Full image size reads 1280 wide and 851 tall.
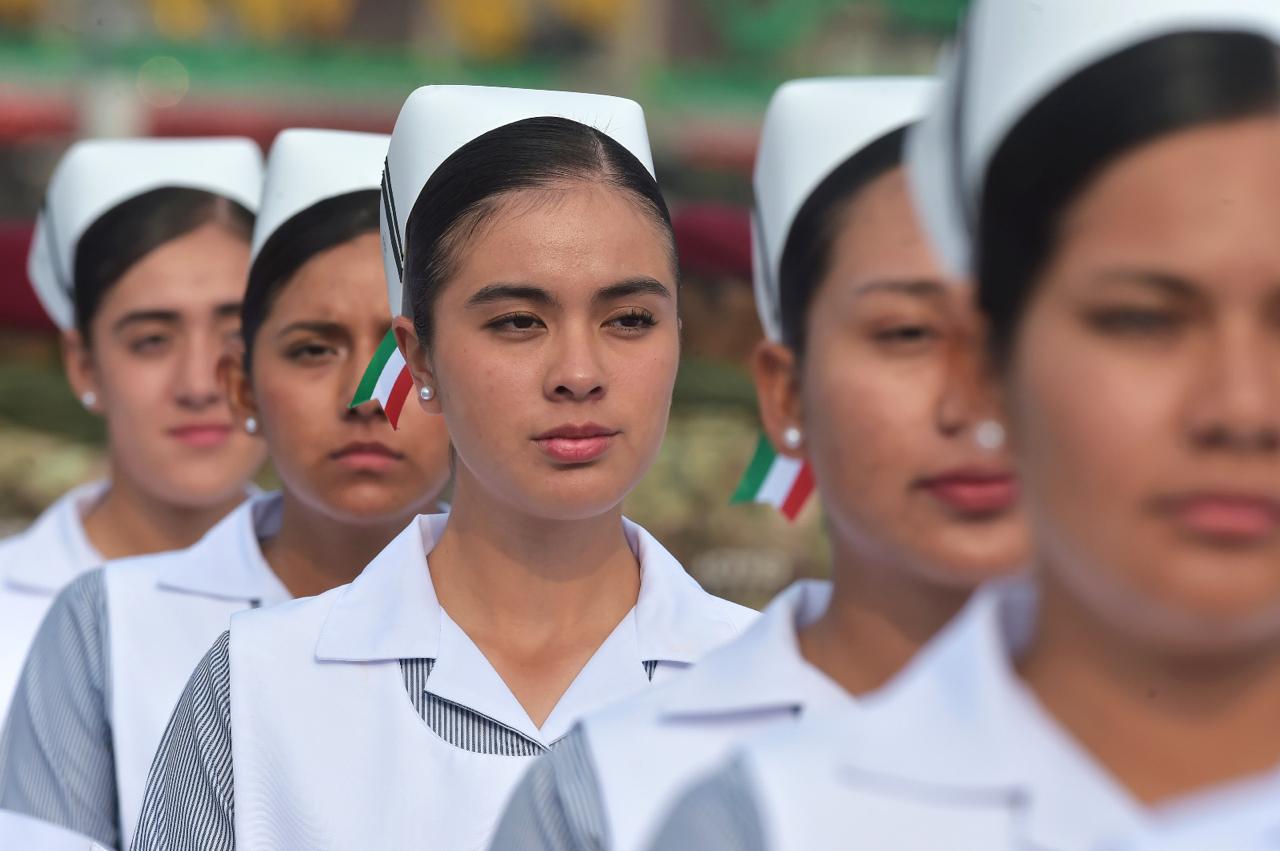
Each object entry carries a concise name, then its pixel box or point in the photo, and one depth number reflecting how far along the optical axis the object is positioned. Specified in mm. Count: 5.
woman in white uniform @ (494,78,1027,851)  4582
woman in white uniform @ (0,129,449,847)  7734
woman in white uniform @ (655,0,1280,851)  3045
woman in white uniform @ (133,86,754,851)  6090
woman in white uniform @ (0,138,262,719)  9641
